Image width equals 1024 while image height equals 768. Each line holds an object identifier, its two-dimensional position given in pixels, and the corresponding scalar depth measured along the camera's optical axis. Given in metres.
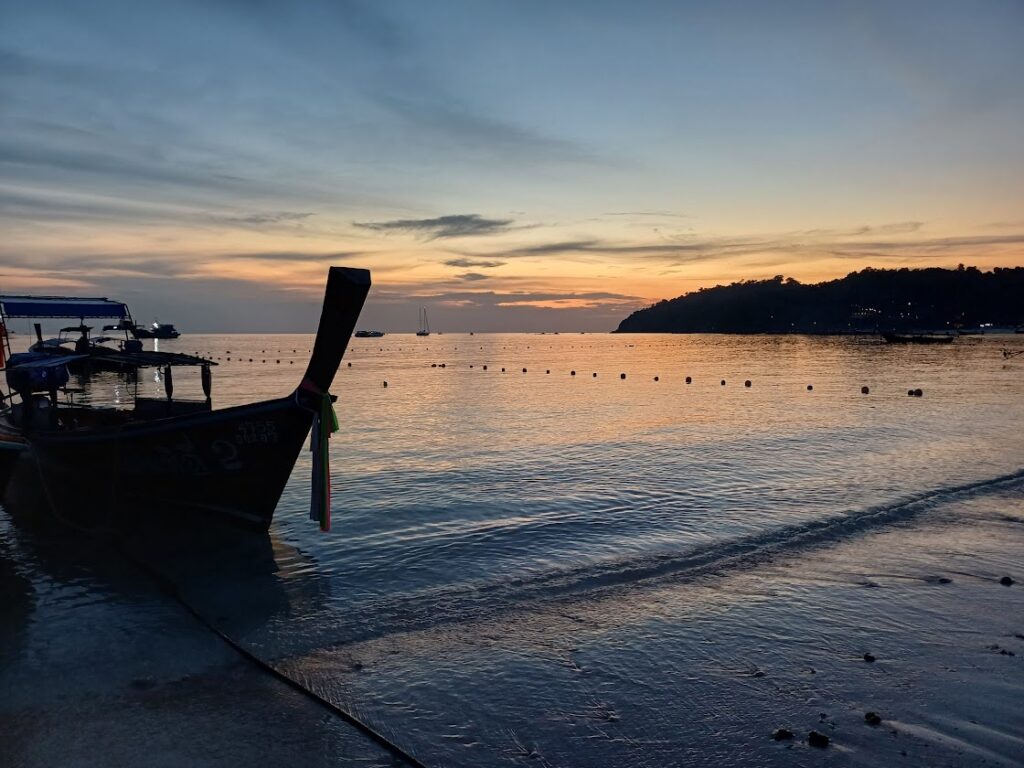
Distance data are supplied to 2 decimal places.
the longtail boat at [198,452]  12.05
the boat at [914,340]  134.81
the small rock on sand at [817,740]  6.37
